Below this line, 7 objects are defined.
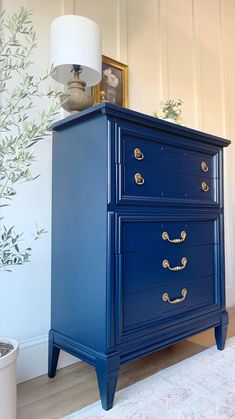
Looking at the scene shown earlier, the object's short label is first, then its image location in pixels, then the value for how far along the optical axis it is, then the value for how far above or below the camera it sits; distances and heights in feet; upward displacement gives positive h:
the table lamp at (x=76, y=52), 4.49 +2.48
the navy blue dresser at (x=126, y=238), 3.91 -0.29
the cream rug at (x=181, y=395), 3.77 -2.40
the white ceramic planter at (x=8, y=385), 3.19 -1.77
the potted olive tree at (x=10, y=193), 3.22 +0.29
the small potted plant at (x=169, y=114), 5.44 +1.88
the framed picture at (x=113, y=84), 5.90 +2.71
